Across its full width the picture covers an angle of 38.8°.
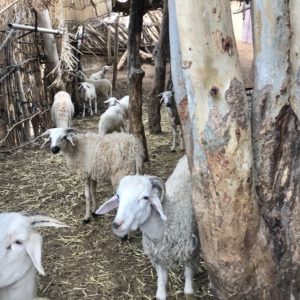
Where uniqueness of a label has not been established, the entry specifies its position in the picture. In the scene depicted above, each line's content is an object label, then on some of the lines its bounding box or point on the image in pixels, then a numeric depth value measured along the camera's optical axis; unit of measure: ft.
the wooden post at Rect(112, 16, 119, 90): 45.34
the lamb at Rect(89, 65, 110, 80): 44.48
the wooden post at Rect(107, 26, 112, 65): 49.43
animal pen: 25.94
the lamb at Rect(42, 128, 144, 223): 16.14
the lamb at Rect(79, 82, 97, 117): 37.93
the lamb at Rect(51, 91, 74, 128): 29.66
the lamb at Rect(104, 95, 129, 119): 29.54
